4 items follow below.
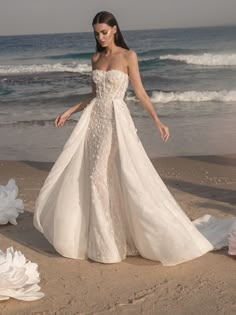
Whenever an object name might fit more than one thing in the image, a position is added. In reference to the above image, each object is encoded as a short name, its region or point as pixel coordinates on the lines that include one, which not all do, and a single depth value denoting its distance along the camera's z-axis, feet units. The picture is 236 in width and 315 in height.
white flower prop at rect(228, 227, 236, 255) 15.71
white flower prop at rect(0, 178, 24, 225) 19.27
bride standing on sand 15.12
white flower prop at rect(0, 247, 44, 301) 12.69
